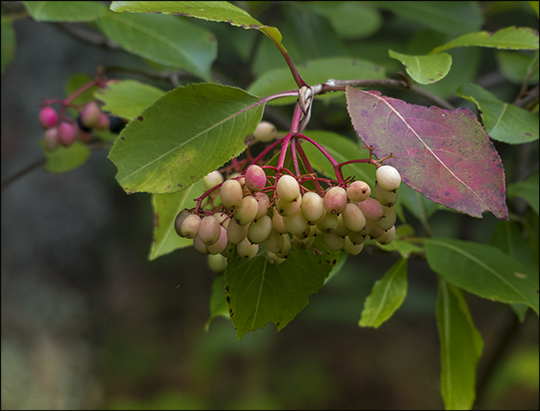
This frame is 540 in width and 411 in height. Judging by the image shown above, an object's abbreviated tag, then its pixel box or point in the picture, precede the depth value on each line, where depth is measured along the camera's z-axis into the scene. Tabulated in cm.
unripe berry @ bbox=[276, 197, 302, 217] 44
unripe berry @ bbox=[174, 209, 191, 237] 46
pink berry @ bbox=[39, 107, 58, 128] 70
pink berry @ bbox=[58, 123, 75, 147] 69
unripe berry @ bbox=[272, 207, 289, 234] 45
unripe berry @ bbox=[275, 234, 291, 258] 45
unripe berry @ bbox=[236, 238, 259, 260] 46
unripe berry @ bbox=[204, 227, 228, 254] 46
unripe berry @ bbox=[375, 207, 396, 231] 45
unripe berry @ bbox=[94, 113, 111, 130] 69
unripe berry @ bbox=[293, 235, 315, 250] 45
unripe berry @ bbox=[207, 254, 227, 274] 52
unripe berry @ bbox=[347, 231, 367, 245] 45
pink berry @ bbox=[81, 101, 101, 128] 67
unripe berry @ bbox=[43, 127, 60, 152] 70
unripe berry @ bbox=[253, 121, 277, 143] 53
